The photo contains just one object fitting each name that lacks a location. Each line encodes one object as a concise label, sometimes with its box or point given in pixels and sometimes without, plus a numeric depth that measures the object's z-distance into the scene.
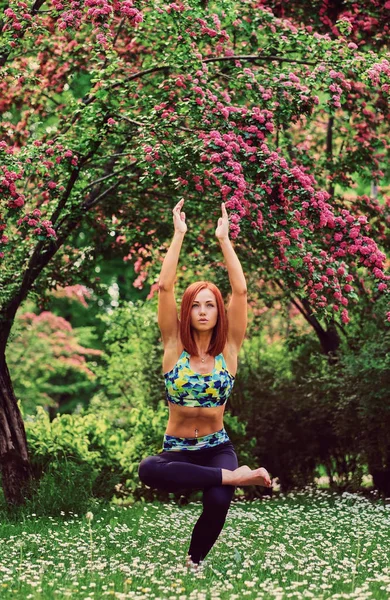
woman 4.92
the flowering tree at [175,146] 6.68
